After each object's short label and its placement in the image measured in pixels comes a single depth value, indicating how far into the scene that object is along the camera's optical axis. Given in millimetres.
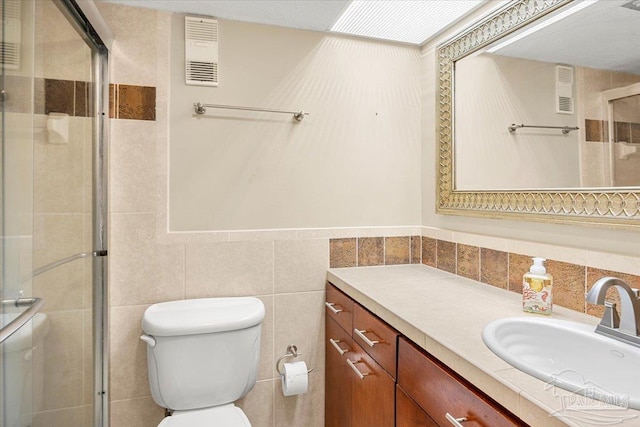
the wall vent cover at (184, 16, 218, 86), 1605
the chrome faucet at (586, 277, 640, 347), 878
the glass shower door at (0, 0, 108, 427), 817
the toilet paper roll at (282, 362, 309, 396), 1607
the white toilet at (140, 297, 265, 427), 1356
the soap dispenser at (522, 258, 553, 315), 1131
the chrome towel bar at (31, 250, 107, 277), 953
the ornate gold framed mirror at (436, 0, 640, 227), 1043
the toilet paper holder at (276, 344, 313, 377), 1731
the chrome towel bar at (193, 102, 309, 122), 1607
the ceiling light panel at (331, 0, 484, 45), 1554
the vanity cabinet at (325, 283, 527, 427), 825
